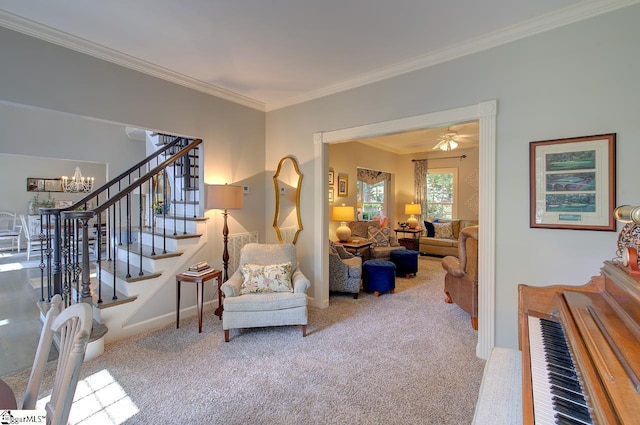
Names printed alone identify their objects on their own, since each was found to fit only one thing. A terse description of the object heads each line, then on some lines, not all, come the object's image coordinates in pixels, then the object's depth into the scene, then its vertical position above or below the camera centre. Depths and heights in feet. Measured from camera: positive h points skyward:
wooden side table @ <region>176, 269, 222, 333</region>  10.06 -2.47
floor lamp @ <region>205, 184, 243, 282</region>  10.75 +0.47
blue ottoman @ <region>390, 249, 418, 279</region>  17.44 -3.04
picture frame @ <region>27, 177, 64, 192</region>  27.17 +2.38
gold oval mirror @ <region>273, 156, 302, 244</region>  13.28 +0.46
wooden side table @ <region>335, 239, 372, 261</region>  16.39 -2.11
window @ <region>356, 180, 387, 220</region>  24.82 +1.02
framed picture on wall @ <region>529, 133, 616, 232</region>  6.91 +0.69
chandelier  27.78 +2.47
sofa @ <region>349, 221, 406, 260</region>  17.74 -1.74
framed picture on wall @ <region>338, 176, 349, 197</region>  20.33 +1.71
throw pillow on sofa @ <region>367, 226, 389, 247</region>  18.95 -1.74
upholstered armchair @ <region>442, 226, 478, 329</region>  10.65 -2.49
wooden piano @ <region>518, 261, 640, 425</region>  2.71 -1.65
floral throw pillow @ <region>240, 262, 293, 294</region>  10.40 -2.48
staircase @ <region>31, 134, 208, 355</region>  9.27 -1.86
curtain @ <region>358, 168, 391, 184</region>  23.68 +2.90
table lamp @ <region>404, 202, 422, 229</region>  24.56 -0.07
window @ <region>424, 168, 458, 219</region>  24.91 +1.52
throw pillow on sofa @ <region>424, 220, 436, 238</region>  23.71 -1.52
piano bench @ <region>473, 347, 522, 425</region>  4.02 -2.80
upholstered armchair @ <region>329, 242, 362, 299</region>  13.62 -3.01
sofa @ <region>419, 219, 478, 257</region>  22.39 -2.16
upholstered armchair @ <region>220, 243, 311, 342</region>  9.49 -2.83
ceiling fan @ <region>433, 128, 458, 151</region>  17.43 +4.19
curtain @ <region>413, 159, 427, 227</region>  25.94 +2.50
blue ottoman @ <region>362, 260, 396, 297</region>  14.19 -3.27
